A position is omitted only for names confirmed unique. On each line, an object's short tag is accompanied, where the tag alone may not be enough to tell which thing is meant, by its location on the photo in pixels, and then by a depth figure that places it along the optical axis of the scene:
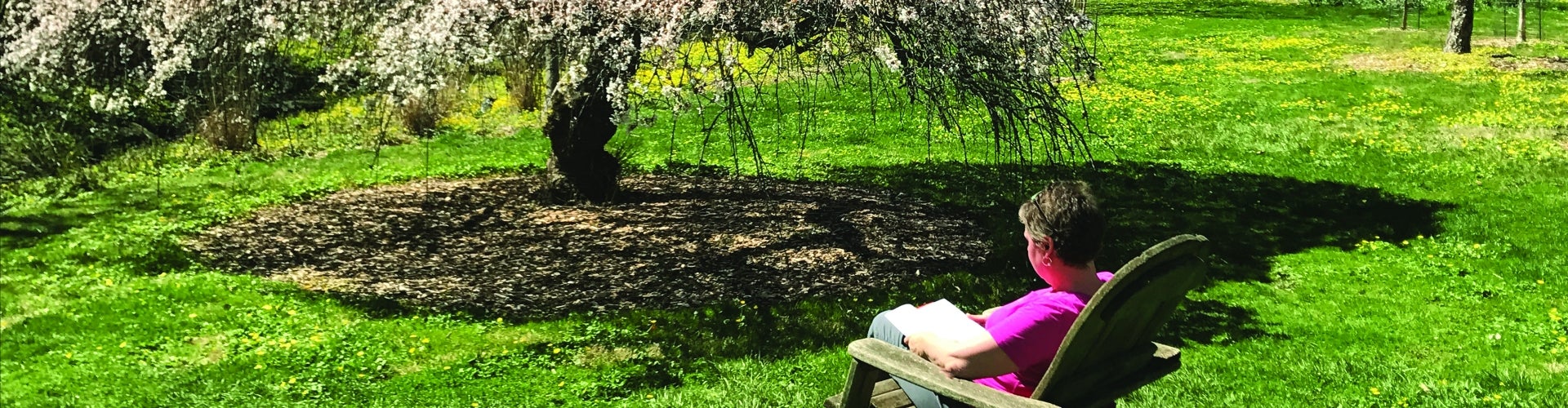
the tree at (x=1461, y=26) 19.55
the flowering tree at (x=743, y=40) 5.40
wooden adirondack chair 2.67
